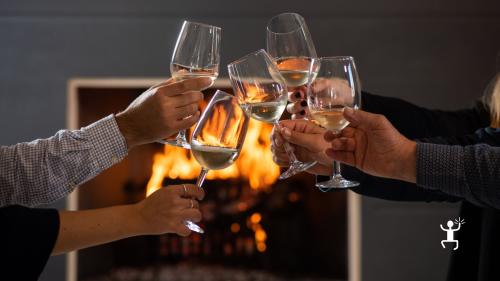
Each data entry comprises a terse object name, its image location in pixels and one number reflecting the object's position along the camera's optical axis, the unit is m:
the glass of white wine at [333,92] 1.60
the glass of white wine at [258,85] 1.63
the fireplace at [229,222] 3.10
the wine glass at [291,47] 1.71
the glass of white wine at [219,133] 1.57
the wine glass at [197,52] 1.65
